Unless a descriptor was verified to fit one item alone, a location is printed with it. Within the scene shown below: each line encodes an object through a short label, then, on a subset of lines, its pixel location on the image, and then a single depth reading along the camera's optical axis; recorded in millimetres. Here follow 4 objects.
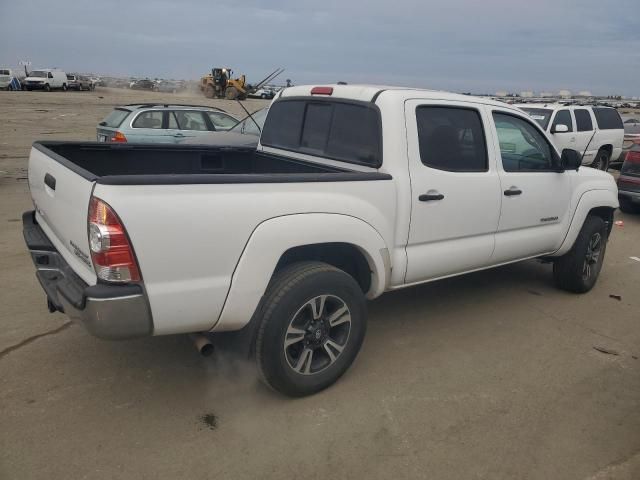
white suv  12211
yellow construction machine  40562
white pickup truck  2611
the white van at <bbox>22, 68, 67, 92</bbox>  41625
